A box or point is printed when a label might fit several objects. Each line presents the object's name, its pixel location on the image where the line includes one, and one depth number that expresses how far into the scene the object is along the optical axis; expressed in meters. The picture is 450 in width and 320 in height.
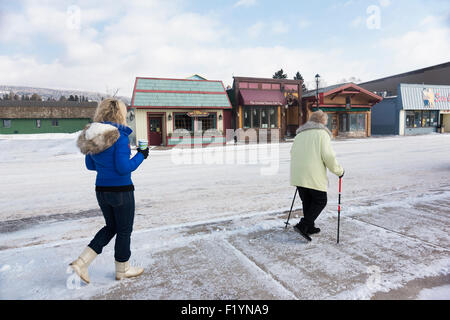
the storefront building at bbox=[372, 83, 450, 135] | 32.56
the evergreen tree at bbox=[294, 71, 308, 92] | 70.01
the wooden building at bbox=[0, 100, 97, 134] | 41.25
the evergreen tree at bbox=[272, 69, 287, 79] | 62.97
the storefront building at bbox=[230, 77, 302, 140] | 25.27
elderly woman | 3.97
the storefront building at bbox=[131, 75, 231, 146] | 21.75
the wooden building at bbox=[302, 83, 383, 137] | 28.55
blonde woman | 2.79
